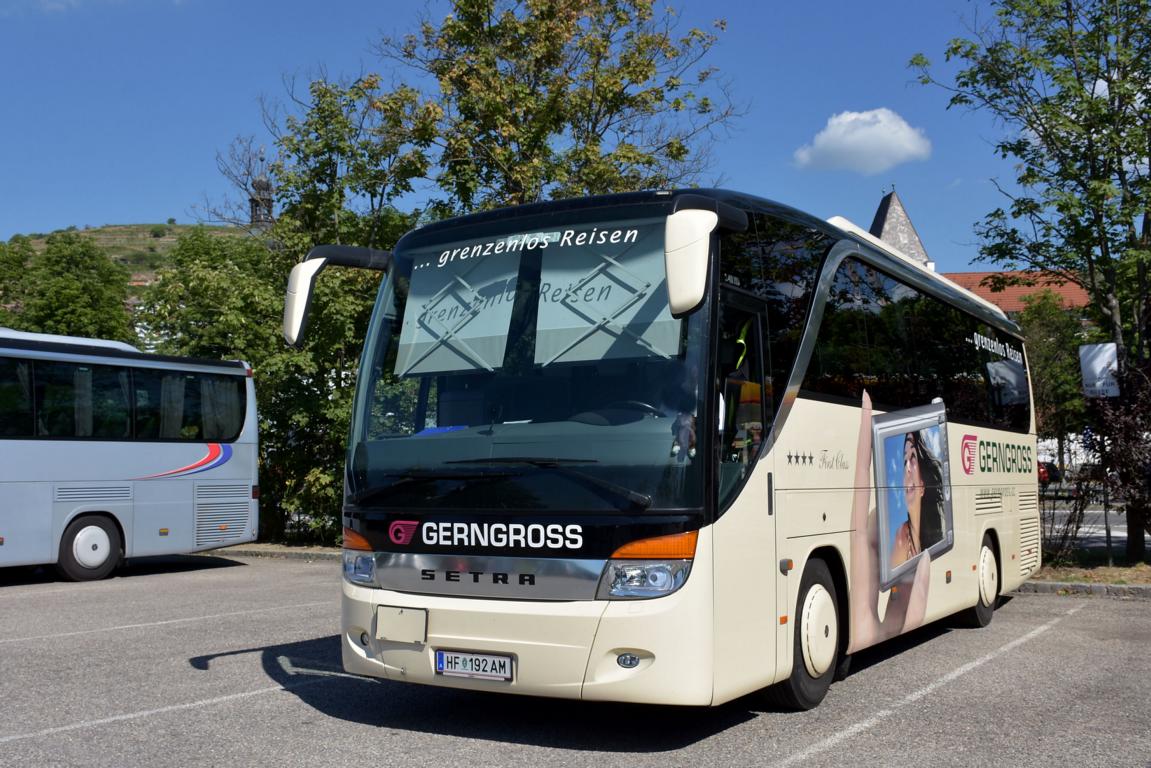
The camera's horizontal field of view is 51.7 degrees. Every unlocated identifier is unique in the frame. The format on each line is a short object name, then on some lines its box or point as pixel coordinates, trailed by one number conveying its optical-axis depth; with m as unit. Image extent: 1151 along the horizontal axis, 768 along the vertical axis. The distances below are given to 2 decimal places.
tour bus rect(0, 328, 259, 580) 16.11
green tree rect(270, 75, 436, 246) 21.53
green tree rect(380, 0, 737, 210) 21.16
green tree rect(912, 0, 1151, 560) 15.54
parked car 16.38
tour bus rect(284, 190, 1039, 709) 6.10
